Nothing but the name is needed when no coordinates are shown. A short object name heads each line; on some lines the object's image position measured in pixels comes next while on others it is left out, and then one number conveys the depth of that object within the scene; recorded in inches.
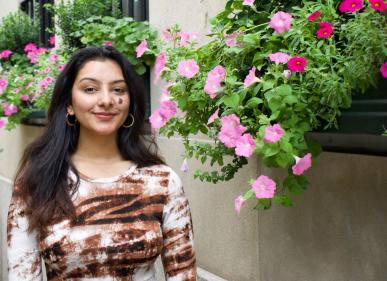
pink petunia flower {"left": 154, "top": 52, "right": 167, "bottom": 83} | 95.0
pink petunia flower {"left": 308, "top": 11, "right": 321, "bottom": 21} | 71.8
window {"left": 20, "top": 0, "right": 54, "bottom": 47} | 284.7
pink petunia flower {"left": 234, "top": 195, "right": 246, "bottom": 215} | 75.8
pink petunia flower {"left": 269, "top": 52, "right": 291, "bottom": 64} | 72.8
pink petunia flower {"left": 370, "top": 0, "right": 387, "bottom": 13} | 61.4
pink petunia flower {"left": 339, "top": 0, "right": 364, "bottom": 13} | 66.2
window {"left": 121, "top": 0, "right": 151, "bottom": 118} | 169.2
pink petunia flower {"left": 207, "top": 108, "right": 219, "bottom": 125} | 81.3
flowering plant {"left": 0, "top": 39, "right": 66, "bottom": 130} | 191.2
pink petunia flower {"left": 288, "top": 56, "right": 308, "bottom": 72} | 70.1
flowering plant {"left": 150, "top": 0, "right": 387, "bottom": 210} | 67.5
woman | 76.7
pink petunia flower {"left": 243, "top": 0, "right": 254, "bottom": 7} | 83.2
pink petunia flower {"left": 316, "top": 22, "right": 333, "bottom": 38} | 70.2
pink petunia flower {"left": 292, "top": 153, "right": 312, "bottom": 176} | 70.6
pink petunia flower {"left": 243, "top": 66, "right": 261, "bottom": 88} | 74.5
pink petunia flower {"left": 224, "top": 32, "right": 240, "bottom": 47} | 85.1
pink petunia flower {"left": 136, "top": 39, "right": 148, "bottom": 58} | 102.0
